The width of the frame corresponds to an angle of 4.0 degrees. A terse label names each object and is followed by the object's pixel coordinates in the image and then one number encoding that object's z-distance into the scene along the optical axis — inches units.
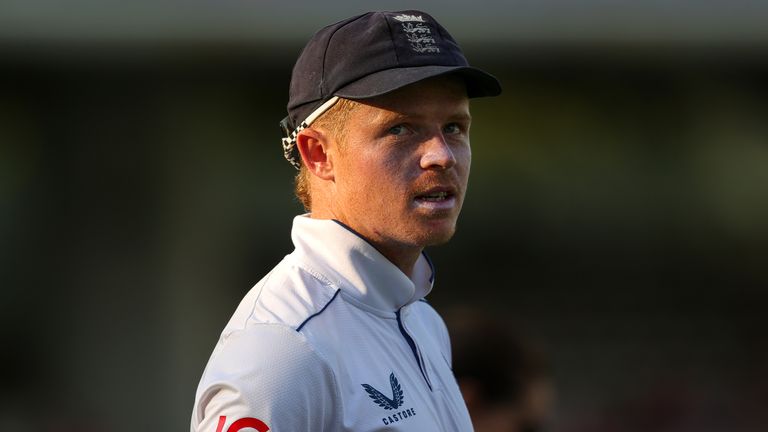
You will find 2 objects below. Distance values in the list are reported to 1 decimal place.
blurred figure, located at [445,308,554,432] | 478.2
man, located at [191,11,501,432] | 443.3
